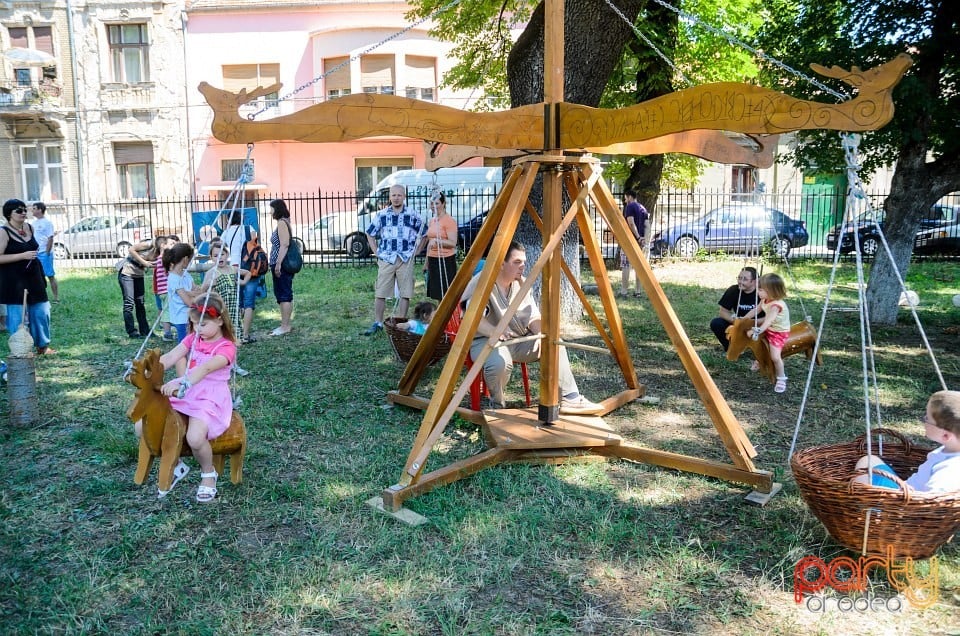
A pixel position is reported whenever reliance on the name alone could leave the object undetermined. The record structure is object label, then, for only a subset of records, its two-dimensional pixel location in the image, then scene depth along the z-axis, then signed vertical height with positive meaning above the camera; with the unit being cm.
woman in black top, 674 -32
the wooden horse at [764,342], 631 -102
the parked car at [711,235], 1784 -26
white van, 1858 +69
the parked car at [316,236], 1939 -21
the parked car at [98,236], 1938 -15
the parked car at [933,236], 1761 -35
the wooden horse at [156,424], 376 -102
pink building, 2652 +593
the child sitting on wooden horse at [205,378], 395 -80
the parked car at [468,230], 1747 -8
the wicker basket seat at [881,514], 303 -123
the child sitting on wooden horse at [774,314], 626 -78
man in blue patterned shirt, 789 -17
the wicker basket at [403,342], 626 -100
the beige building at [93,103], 2541 +443
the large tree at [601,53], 774 +277
